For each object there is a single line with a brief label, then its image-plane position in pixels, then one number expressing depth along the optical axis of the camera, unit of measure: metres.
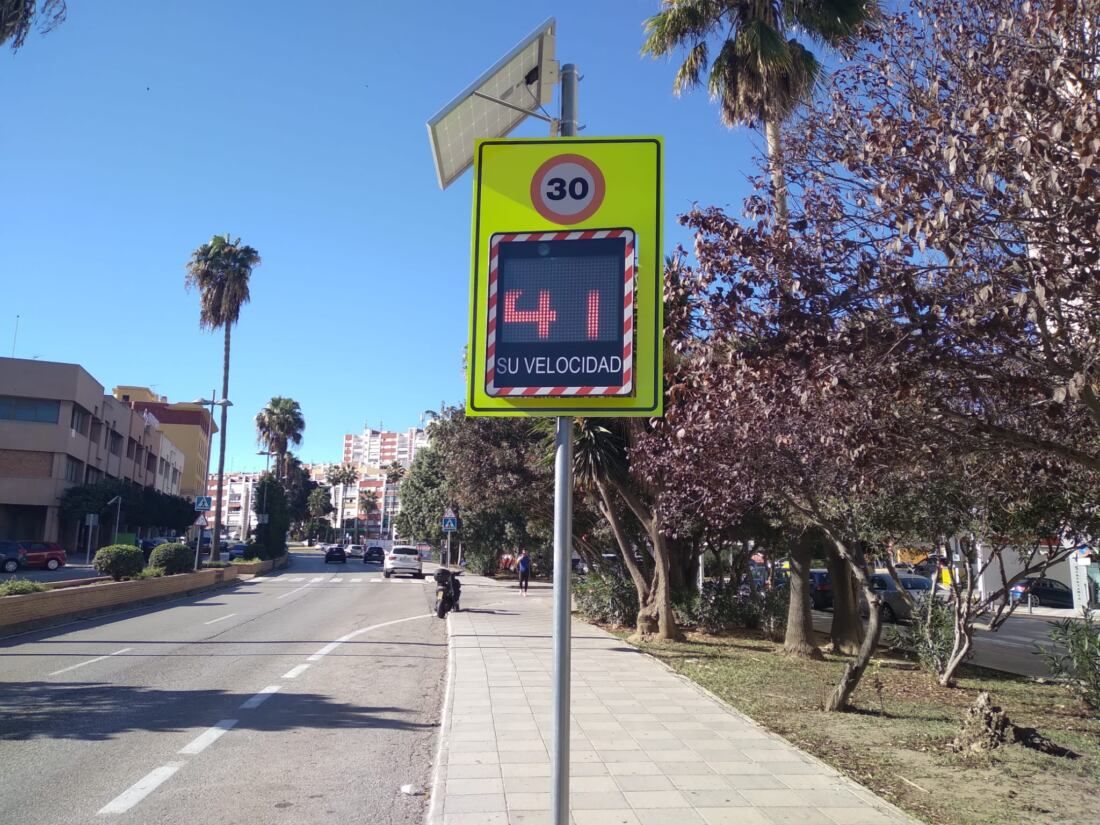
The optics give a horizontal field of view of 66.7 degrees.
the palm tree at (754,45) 14.05
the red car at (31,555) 38.06
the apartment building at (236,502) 138.75
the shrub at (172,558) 28.19
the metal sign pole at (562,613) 3.32
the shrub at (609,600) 19.77
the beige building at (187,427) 91.38
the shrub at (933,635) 12.70
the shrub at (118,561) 23.62
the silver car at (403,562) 41.16
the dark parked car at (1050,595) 35.72
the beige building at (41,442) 48.19
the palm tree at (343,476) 121.50
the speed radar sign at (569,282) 3.57
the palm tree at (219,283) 41.38
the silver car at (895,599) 24.50
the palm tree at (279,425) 74.62
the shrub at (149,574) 24.30
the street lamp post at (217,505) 37.23
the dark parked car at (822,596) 29.84
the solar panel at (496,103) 4.32
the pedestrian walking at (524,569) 29.91
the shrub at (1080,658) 9.68
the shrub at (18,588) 16.31
